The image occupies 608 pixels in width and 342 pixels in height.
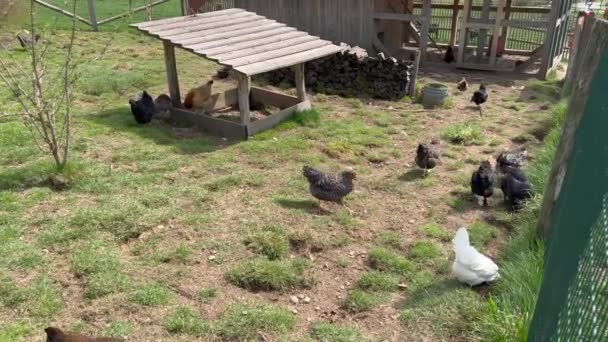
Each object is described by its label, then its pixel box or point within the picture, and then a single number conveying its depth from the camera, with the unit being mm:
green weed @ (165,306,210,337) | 4113
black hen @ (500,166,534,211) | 5938
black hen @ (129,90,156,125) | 8500
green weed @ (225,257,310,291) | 4742
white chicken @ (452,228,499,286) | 4527
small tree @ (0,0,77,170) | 5883
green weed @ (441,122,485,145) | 8492
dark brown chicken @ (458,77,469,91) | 11109
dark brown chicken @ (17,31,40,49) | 11359
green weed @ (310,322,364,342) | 4133
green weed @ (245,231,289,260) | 5152
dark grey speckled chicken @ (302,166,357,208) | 5898
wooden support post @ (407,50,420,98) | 10688
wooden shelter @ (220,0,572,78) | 12375
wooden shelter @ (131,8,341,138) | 8031
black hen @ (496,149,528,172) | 6719
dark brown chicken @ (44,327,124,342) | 3281
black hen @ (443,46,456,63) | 13328
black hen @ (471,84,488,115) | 9812
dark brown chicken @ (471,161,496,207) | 6156
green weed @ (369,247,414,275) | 5039
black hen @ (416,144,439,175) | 6988
